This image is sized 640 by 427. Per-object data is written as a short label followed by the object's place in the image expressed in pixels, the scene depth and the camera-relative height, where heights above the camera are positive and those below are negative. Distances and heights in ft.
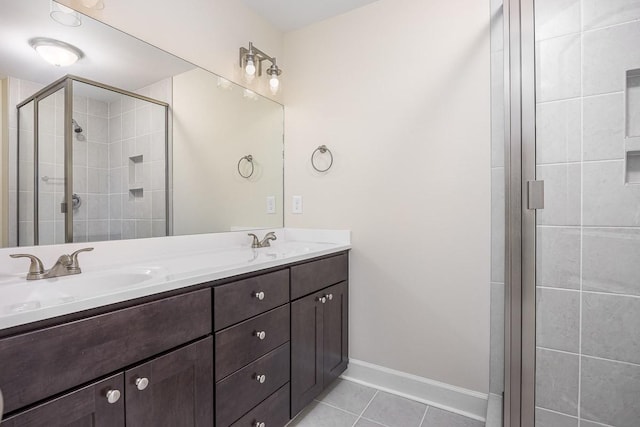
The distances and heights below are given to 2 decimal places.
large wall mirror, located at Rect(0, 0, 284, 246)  3.45 +1.09
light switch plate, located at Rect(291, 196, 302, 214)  7.04 +0.15
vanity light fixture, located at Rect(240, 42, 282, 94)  6.19 +3.14
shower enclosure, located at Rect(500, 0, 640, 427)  3.53 -0.07
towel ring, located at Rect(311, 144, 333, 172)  6.62 +1.31
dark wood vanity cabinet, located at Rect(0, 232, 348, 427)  2.23 -1.43
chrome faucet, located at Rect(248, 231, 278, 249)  6.10 -0.60
